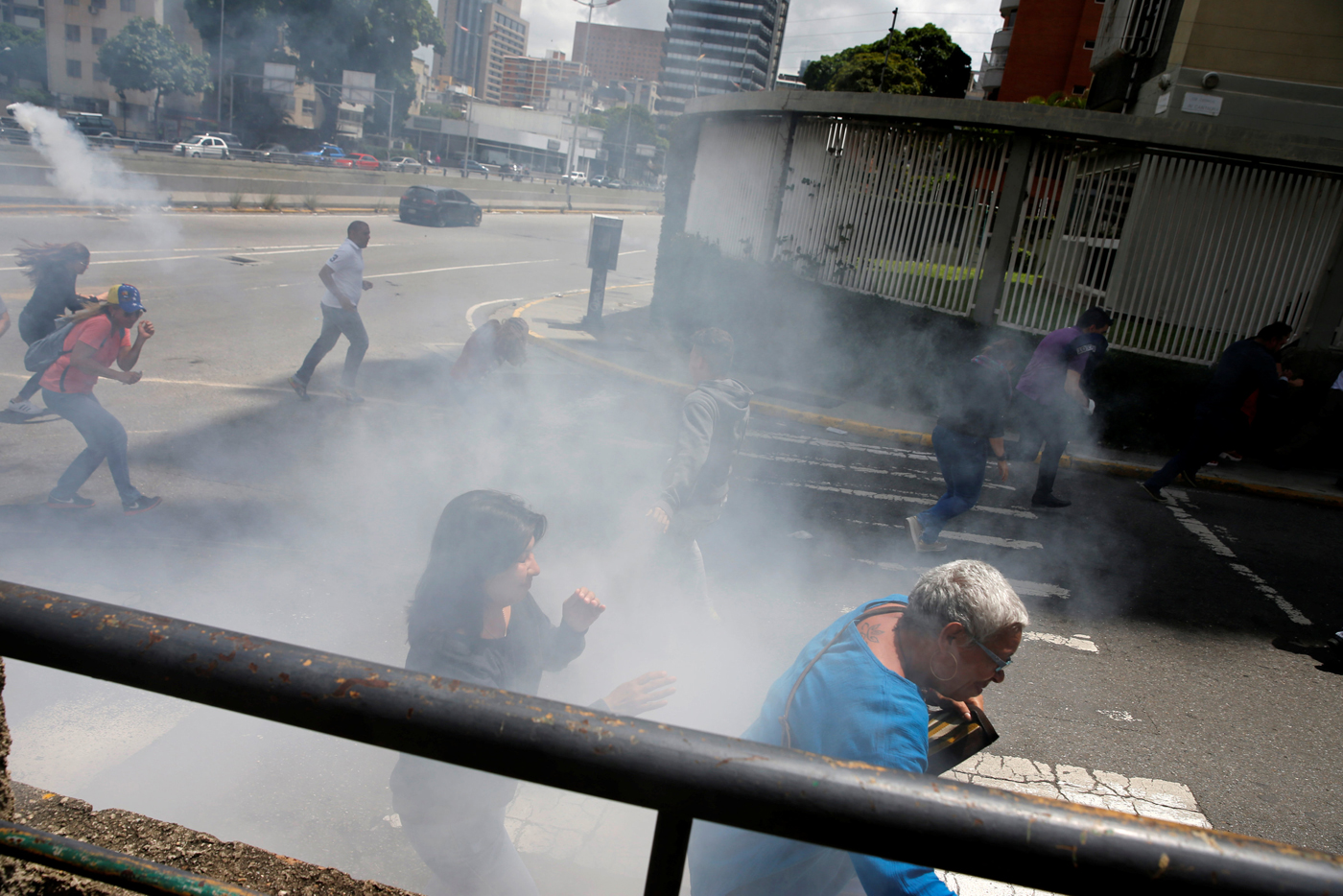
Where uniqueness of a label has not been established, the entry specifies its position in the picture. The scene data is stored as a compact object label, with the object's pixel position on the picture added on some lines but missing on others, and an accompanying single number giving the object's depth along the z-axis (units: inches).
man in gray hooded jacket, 166.7
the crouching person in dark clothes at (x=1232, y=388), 286.2
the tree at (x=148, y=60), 2181.3
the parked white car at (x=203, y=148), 1502.2
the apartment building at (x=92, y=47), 2365.9
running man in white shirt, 316.2
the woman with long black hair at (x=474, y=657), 91.0
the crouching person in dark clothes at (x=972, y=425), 223.6
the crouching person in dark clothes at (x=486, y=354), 234.5
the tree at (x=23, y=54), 2281.0
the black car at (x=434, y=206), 1008.9
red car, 1791.3
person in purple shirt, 267.3
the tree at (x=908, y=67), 1710.1
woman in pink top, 196.9
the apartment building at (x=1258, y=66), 505.7
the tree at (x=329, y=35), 2103.8
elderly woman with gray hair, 71.8
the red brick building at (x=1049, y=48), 1619.1
